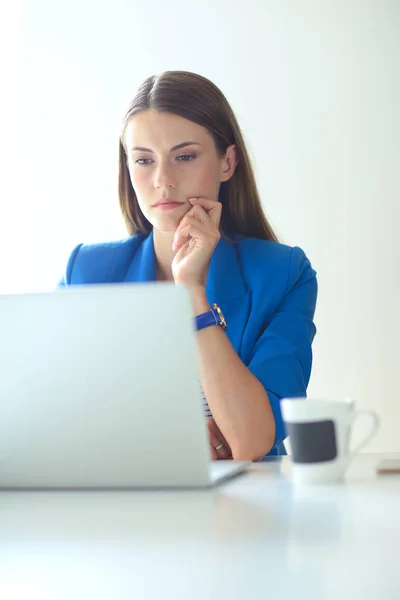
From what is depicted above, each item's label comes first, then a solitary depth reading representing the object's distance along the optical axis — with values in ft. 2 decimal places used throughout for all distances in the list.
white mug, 5.13
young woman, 8.06
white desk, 3.65
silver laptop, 4.71
